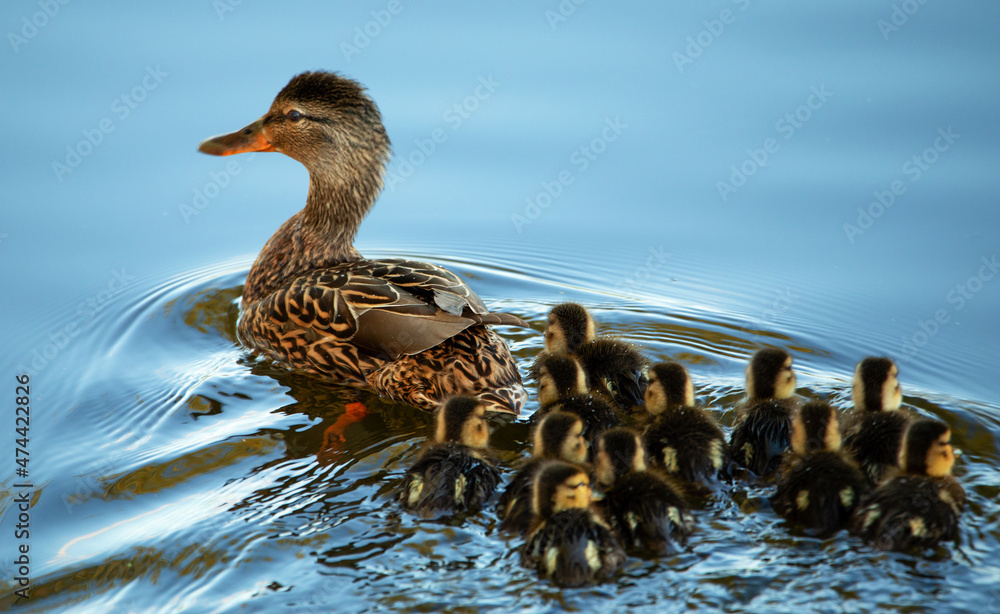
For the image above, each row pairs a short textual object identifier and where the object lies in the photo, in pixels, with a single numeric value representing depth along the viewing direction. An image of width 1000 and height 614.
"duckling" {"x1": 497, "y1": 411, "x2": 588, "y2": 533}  6.75
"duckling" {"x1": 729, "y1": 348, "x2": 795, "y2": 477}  7.39
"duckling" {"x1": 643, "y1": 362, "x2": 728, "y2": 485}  7.12
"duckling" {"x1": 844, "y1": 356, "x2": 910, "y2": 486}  7.25
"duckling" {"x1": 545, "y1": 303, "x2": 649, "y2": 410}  8.73
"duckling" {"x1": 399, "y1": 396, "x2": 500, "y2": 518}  6.73
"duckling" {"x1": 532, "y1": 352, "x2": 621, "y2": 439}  7.80
